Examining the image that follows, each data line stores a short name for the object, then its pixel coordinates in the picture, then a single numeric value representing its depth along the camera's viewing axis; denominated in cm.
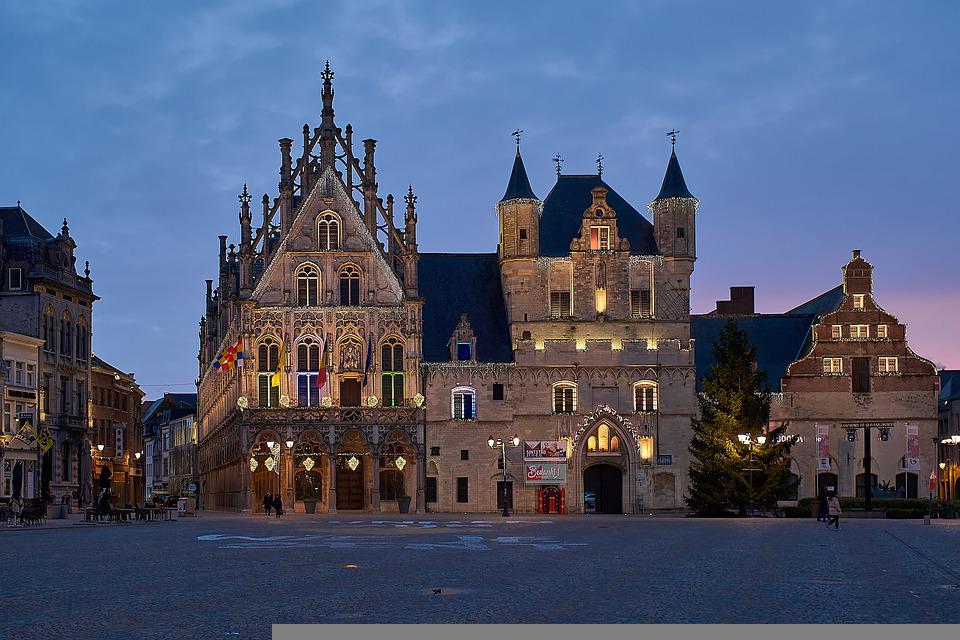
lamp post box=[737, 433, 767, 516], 6419
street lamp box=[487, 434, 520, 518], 7757
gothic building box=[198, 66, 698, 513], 8231
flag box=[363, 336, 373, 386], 8256
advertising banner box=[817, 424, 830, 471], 8619
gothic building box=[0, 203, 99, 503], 8338
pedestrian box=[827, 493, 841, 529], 5213
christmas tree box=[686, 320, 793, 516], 7075
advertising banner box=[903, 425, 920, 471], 8519
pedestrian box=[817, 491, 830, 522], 6166
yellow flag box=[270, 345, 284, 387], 8156
